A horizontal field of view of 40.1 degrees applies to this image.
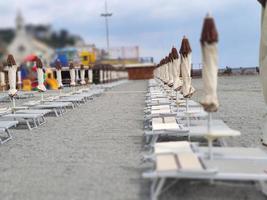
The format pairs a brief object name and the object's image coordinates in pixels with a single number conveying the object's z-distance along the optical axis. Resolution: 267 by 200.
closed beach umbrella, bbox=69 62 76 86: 18.20
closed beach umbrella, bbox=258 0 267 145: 5.20
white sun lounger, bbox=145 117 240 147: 6.25
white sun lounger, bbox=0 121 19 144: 7.58
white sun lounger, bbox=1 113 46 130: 9.30
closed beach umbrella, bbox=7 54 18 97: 10.08
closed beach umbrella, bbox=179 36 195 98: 8.05
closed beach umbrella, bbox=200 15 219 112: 4.43
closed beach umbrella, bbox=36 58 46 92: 12.42
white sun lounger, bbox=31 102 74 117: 11.77
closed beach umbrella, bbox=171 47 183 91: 10.22
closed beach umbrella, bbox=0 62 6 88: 21.02
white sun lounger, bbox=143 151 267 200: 3.95
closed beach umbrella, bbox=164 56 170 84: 14.64
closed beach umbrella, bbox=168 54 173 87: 12.52
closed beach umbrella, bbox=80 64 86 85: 21.62
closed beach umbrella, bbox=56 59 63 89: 15.94
